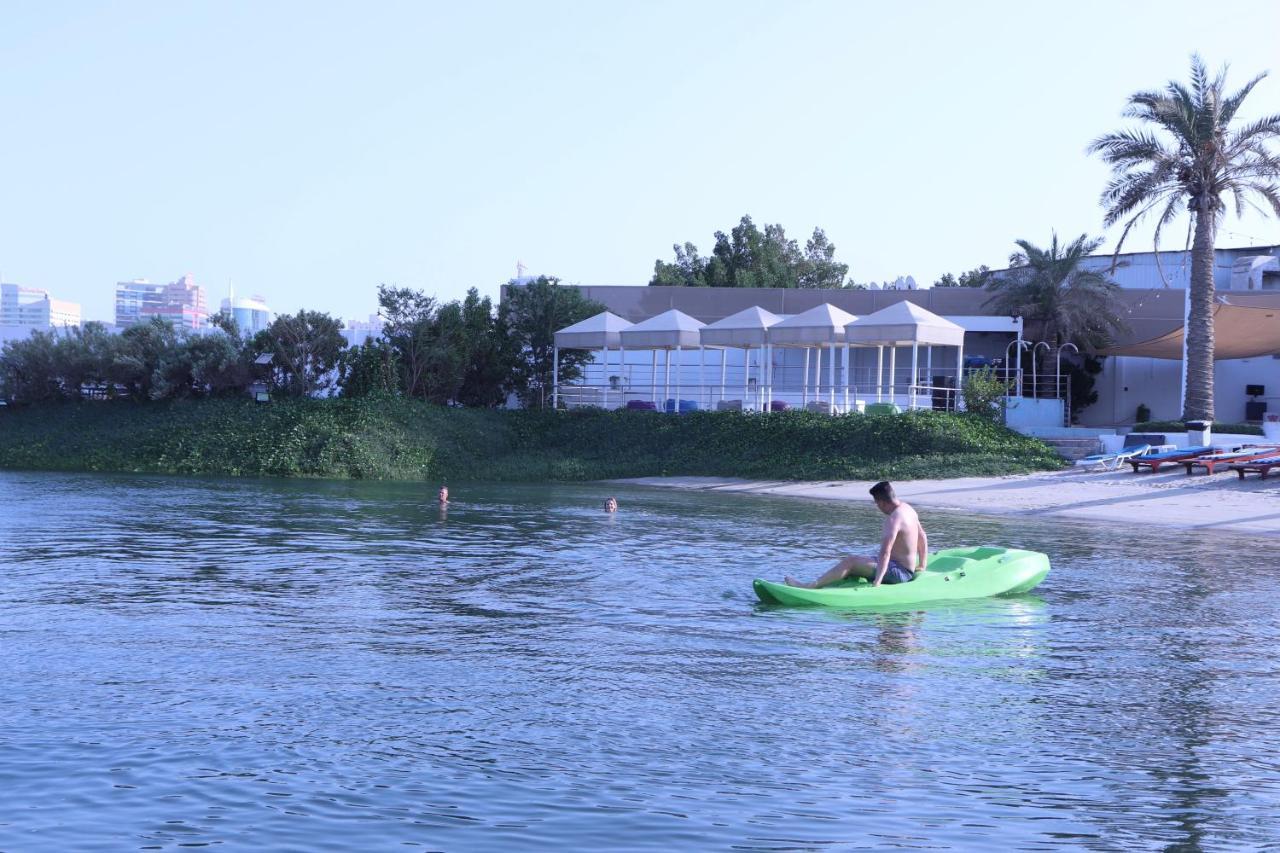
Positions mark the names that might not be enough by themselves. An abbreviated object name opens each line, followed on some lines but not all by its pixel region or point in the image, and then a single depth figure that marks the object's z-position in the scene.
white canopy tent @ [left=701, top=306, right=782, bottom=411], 36.19
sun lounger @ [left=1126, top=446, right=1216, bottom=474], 28.58
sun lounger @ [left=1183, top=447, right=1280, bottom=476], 27.70
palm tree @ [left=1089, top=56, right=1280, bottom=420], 30.77
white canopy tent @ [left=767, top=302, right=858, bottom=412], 34.62
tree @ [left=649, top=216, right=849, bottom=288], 62.16
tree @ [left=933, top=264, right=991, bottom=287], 65.01
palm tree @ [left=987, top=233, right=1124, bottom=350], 38.66
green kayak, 12.49
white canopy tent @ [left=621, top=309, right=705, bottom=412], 37.56
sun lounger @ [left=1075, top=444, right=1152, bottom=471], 29.80
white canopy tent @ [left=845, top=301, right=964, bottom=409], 33.12
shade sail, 32.53
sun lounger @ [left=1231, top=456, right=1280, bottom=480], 26.80
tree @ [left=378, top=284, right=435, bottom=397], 40.44
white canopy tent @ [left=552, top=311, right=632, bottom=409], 38.16
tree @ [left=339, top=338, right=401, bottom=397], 39.59
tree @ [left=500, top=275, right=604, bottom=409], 42.47
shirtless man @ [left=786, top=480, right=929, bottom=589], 12.73
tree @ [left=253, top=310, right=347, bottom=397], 40.94
